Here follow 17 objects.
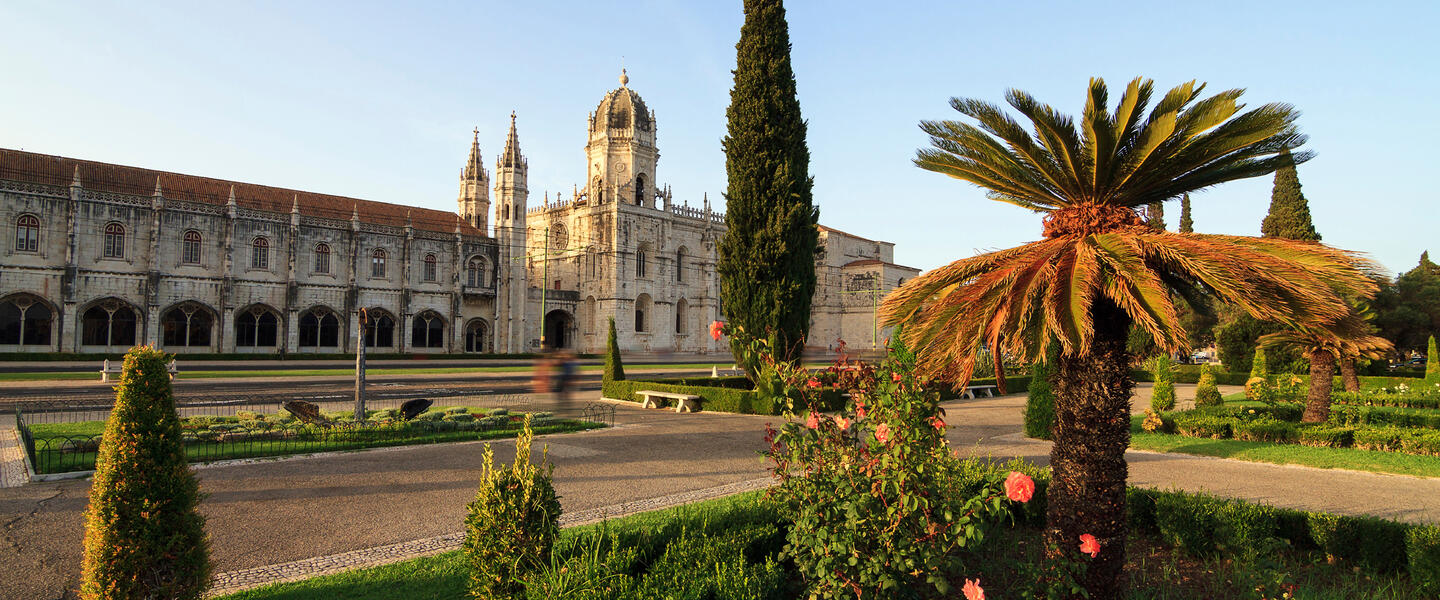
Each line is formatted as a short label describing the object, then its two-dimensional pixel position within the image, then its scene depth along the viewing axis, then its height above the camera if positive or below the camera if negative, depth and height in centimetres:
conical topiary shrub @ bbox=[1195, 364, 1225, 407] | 1778 -128
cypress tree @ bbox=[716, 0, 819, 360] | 1956 +426
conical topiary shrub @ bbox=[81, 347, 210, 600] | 428 -108
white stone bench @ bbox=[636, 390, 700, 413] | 1906 -173
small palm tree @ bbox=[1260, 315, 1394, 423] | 1420 -60
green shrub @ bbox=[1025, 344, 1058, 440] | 1447 -136
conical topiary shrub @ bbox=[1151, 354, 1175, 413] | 1725 -123
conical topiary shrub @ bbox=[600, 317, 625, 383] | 2192 -77
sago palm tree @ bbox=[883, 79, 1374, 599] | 462 +45
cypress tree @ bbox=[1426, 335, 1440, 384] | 2328 -76
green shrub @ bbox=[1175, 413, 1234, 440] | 1426 -174
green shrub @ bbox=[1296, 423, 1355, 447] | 1316 -177
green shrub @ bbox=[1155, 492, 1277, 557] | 631 -167
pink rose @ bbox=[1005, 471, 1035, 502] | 374 -78
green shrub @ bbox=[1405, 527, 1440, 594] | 554 -171
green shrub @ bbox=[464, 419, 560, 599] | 464 -127
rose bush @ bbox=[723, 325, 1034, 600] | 422 -96
